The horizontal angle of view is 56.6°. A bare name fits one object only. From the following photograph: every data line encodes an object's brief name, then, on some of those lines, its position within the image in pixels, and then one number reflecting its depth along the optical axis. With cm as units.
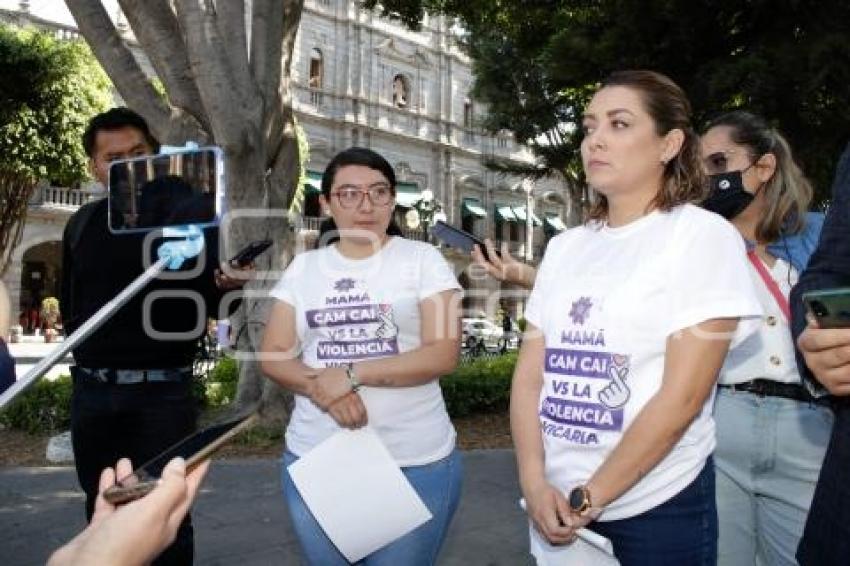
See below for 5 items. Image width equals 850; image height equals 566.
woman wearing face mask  242
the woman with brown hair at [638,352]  186
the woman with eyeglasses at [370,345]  252
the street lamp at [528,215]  4312
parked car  2858
